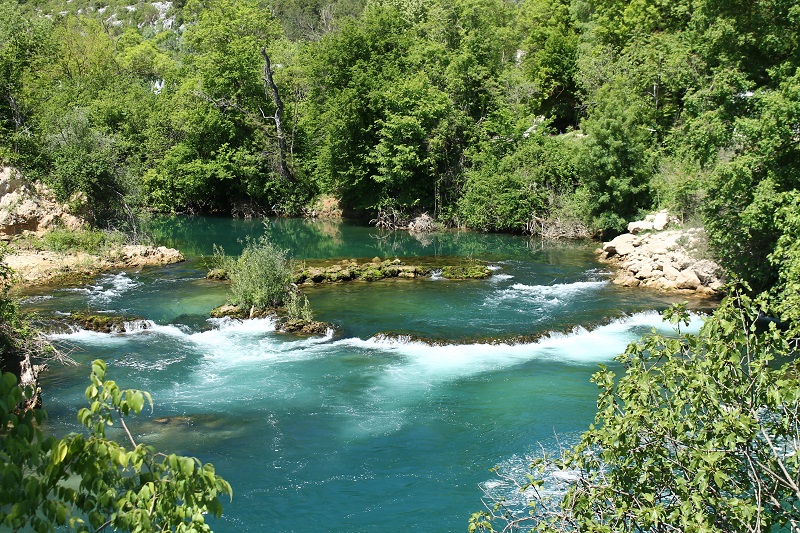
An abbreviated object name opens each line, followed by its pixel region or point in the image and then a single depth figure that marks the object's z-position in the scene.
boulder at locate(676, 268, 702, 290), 24.91
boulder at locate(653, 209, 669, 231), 30.09
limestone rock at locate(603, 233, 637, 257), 30.00
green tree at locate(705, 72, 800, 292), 17.78
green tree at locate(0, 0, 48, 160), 29.89
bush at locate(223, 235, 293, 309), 22.05
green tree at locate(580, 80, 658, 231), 33.56
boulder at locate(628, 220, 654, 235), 30.80
